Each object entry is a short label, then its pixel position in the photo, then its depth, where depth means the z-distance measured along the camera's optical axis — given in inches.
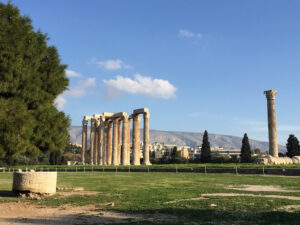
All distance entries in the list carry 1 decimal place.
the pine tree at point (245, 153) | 3157.0
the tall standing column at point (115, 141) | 2837.1
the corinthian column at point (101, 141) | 2970.0
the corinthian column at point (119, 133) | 2967.5
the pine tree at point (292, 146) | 3020.9
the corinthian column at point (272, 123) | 2217.0
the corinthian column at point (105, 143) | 2994.6
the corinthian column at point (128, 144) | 2735.2
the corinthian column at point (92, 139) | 3216.0
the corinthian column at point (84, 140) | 3256.2
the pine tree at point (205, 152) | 3265.3
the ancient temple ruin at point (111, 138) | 2635.3
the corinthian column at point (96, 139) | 3156.3
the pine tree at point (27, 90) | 562.6
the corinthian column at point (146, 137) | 2598.4
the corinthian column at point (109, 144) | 2965.1
